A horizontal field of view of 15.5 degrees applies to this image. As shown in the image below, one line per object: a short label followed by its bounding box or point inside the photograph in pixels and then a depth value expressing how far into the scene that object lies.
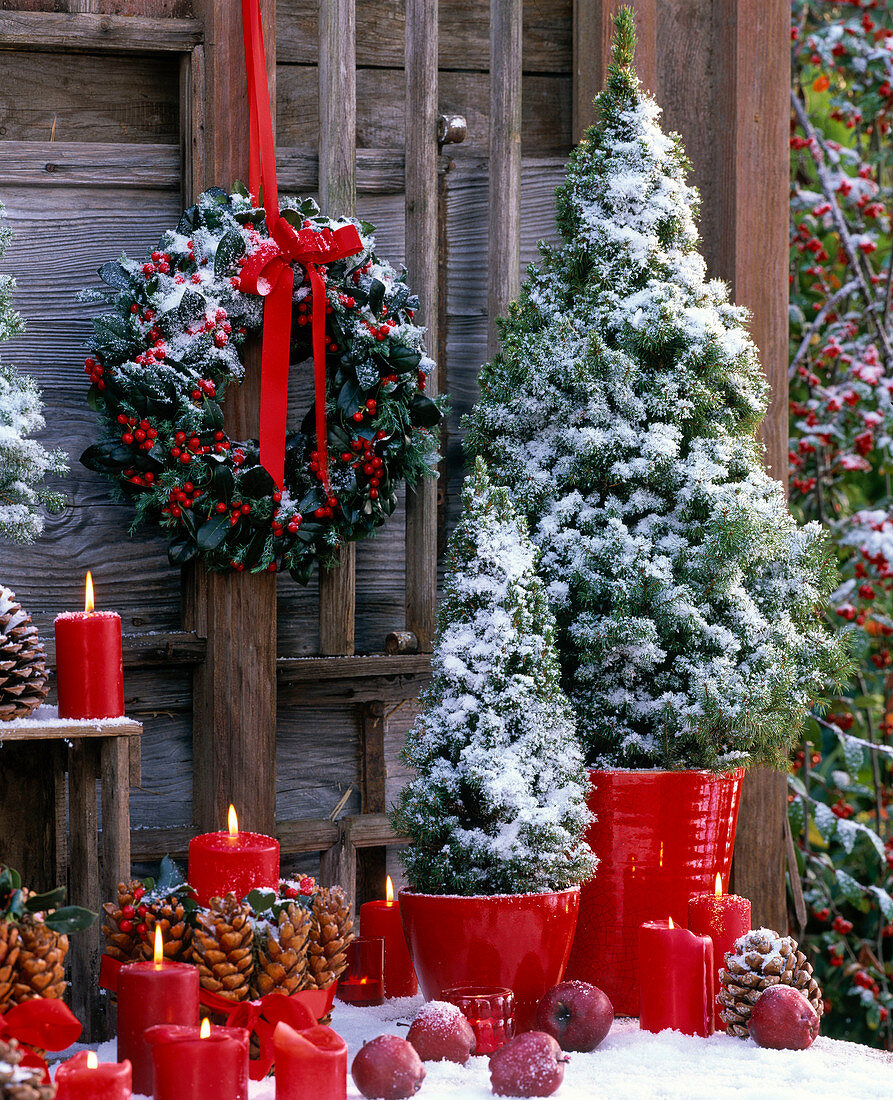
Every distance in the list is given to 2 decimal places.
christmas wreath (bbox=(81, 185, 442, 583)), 3.28
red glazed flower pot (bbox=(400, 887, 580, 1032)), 3.06
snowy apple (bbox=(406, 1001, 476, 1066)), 2.96
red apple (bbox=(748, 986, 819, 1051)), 3.05
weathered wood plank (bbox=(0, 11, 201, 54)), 3.31
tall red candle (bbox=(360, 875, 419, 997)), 3.26
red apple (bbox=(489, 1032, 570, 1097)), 2.89
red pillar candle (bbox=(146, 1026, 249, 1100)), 2.80
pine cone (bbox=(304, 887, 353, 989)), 2.99
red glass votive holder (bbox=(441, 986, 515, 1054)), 2.99
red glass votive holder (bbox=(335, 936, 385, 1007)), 3.21
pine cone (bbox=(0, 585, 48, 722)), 3.00
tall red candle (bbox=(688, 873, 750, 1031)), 3.16
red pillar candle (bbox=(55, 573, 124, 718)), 3.05
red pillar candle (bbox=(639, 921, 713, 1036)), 3.09
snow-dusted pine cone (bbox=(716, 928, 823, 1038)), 3.07
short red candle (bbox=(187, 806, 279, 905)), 3.01
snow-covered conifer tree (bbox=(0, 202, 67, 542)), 3.14
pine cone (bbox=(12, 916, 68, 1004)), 2.83
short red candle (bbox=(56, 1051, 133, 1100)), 2.76
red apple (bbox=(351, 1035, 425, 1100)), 2.89
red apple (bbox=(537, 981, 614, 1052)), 3.04
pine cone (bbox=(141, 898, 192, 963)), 2.96
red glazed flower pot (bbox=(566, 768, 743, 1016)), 3.20
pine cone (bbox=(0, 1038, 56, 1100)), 2.70
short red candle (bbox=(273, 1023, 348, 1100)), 2.83
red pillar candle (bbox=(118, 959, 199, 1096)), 2.89
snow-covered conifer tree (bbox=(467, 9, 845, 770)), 3.22
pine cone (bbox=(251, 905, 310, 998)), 2.95
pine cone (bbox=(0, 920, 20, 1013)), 2.81
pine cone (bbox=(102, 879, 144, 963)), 2.98
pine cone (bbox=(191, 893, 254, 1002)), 2.94
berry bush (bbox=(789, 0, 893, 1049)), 4.14
